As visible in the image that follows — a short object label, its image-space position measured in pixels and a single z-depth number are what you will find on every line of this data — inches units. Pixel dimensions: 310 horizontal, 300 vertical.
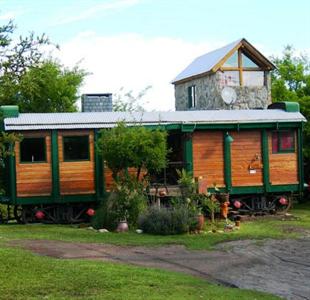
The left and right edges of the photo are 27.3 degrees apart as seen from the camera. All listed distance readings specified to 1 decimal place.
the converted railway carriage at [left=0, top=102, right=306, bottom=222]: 781.3
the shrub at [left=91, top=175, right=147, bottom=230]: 682.8
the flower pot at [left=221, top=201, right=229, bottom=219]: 766.5
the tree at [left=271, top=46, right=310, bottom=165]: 1190.9
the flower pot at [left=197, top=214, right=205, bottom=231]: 654.6
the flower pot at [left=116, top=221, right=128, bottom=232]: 662.5
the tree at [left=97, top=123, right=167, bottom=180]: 701.9
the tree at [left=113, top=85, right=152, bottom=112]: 1428.6
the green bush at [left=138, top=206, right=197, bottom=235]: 637.3
